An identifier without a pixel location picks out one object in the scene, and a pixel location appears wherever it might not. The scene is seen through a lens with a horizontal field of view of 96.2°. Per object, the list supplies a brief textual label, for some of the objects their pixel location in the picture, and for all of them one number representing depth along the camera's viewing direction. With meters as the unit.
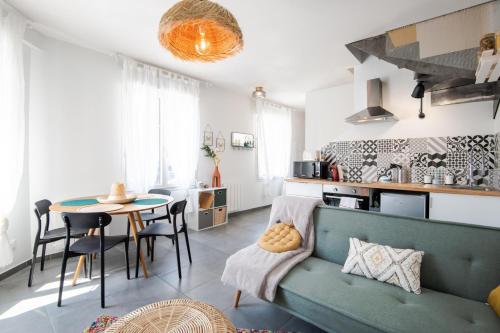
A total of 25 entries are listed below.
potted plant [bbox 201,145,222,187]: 4.33
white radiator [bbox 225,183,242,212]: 4.75
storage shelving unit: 3.93
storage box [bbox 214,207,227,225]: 4.19
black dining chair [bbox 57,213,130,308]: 1.81
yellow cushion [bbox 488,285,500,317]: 1.11
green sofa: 1.09
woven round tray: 1.02
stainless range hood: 3.06
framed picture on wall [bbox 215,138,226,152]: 4.59
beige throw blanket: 1.49
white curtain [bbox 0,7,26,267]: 2.10
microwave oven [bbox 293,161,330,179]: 3.77
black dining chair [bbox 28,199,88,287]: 2.12
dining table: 2.06
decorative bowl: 2.33
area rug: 1.56
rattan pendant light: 1.26
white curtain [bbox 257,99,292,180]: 5.41
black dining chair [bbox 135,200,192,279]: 2.28
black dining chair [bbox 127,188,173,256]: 2.86
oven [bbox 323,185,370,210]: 2.99
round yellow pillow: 1.79
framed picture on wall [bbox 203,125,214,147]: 4.36
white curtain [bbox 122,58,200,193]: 3.26
